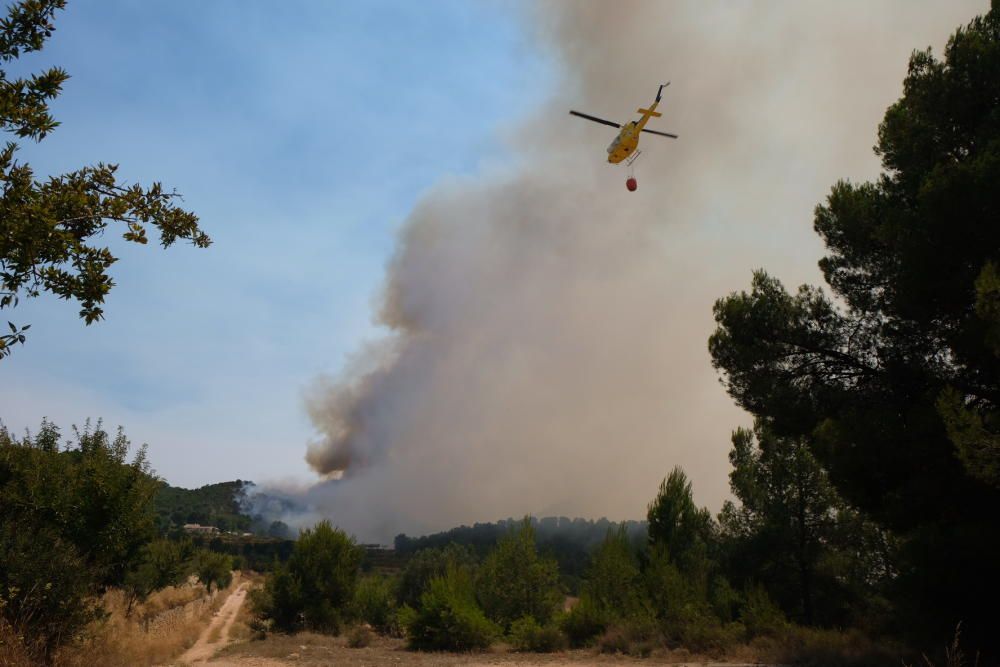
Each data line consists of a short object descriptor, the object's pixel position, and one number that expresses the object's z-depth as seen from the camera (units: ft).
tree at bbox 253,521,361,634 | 110.93
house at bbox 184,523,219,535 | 456.86
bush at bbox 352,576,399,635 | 159.33
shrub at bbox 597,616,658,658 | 70.08
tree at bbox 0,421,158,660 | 33.96
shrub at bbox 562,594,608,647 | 84.94
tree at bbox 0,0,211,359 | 15.74
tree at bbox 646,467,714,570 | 109.09
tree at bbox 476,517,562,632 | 104.88
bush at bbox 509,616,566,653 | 83.97
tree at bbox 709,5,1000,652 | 40.19
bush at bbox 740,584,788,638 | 65.21
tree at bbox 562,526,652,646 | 85.15
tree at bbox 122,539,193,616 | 96.52
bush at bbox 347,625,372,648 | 97.09
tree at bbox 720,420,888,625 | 86.63
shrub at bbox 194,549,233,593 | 199.62
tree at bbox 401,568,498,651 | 86.89
